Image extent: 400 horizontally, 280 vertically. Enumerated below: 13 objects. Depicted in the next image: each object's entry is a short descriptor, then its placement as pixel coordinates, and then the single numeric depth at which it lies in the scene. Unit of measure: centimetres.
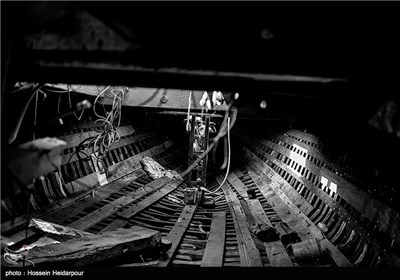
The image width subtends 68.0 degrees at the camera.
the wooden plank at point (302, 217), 448
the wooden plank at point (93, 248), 278
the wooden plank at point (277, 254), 356
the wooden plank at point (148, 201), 504
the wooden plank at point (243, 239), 356
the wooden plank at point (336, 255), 345
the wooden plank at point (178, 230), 355
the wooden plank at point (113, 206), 424
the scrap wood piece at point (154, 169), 781
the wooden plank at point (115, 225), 429
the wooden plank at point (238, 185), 769
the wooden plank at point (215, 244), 351
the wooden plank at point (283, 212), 462
